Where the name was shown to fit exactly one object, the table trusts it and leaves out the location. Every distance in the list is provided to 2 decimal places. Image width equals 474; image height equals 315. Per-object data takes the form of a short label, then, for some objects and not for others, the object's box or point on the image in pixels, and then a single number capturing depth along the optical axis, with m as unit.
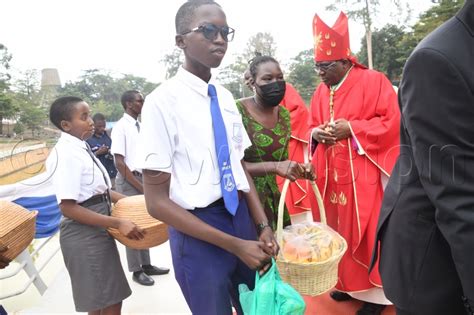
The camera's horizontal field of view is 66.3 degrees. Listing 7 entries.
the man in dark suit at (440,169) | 1.00
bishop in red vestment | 2.76
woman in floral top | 2.36
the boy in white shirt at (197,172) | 1.35
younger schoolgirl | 2.04
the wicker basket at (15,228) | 1.95
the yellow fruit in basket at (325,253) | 1.84
